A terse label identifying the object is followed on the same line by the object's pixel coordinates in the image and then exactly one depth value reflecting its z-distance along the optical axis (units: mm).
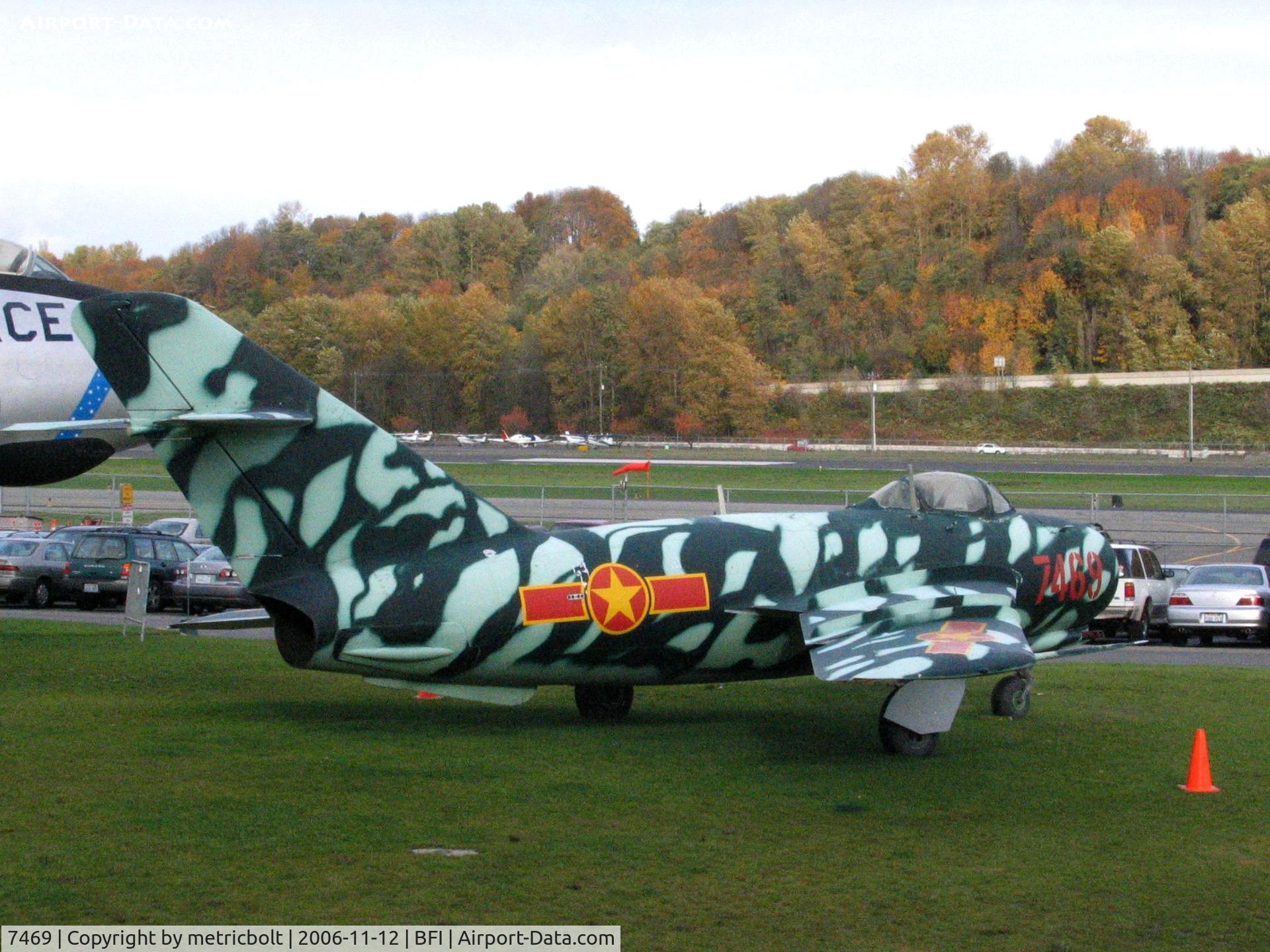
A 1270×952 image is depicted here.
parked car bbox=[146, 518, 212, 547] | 37250
